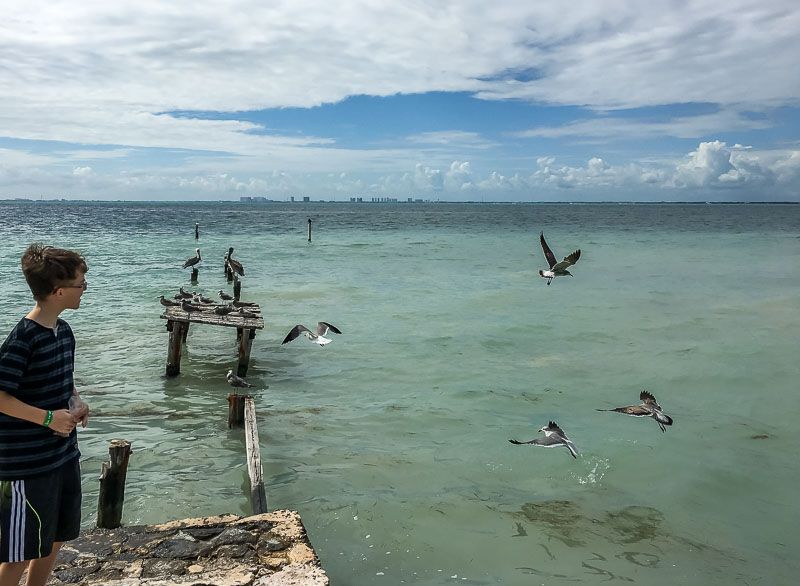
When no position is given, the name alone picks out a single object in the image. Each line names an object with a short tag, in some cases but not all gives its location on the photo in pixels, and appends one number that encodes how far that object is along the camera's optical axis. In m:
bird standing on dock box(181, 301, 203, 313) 13.20
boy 3.44
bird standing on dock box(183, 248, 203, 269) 25.86
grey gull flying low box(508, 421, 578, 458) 7.12
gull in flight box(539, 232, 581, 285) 8.62
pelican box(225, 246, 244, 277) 21.12
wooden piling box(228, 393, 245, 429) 9.38
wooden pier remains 12.71
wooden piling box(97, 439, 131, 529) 6.14
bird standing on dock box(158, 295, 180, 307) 13.95
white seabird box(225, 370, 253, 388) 11.10
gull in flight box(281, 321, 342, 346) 10.99
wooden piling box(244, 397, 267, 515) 6.41
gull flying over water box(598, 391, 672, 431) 7.54
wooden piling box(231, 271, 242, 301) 21.78
